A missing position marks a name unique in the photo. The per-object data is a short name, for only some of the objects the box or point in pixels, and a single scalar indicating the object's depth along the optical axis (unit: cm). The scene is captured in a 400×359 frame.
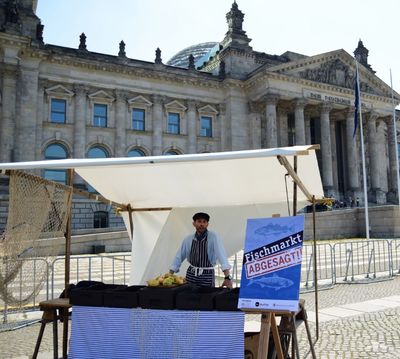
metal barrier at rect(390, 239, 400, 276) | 1661
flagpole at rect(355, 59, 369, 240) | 3162
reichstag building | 3678
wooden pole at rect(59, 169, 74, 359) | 642
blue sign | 496
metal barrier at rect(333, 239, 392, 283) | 1557
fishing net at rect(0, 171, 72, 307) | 661
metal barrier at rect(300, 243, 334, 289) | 1438
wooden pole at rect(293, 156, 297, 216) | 579
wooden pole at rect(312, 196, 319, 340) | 769
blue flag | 3497
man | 671
